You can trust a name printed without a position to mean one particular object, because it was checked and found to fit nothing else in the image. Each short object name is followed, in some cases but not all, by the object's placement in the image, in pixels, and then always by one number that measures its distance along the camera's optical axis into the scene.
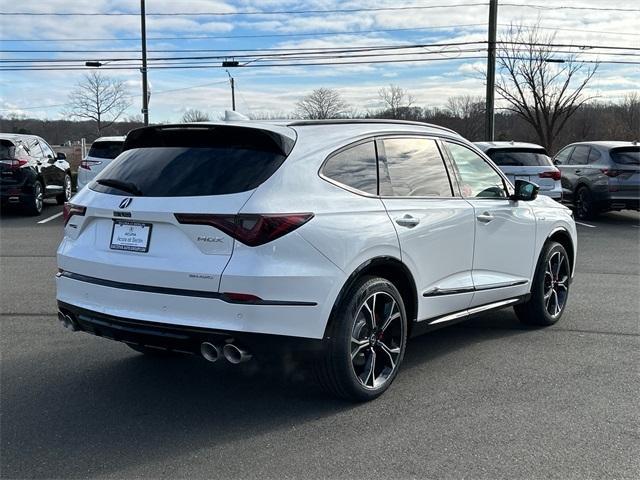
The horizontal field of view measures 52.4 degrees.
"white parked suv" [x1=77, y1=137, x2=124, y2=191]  15.20
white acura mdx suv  3.48
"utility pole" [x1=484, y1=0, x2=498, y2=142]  24.12
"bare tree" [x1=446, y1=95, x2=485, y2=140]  50.40
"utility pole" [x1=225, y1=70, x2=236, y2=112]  59.89
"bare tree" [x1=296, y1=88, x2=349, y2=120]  47.84
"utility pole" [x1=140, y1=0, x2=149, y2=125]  26.98
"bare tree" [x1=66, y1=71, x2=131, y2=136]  54.85
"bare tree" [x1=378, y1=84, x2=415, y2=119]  46.36
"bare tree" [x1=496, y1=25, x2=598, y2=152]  34.47
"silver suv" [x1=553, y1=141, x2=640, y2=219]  14.25
